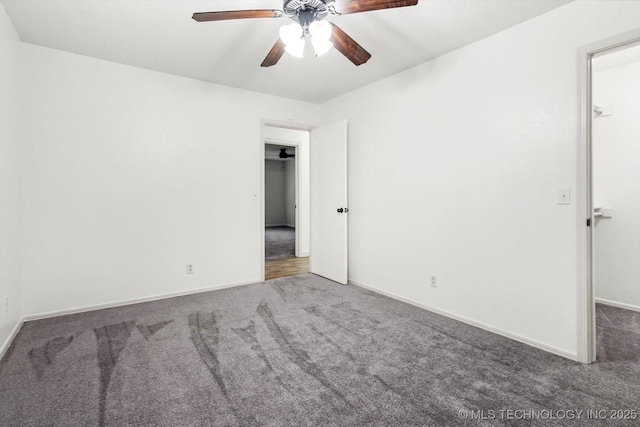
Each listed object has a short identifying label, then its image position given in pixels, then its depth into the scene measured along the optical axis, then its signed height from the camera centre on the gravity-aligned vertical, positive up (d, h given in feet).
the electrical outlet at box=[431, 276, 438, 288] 10.44 -2.37
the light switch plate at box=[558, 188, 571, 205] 7.47 +0.34
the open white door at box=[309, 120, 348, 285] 13.85 +0.48
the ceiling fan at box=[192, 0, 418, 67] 5.71 +3.74
